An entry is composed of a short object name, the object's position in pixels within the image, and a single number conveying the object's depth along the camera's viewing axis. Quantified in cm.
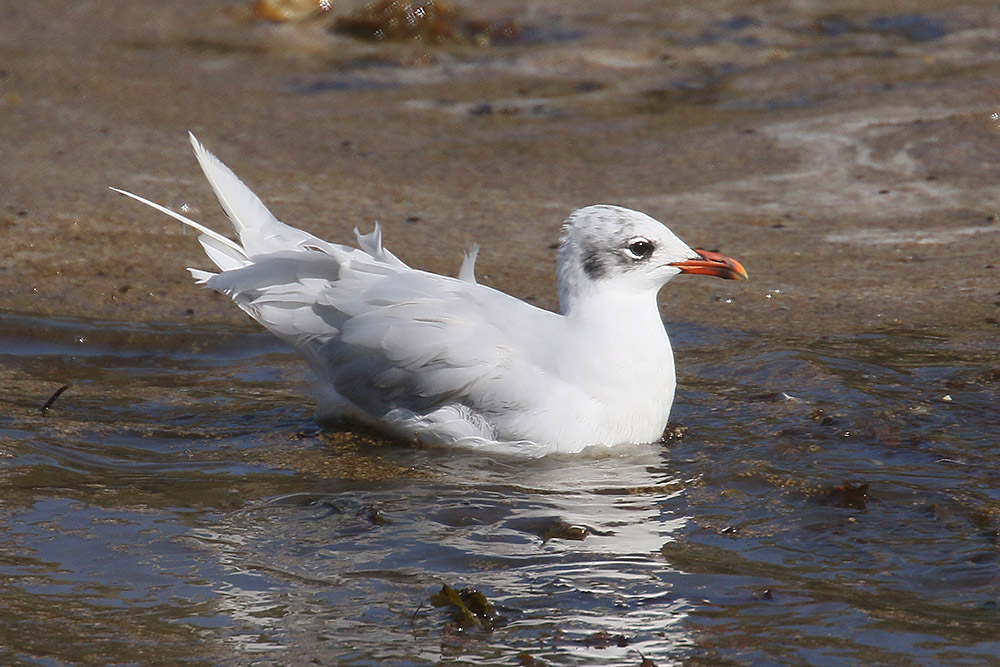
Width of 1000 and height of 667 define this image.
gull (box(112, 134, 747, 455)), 1032
